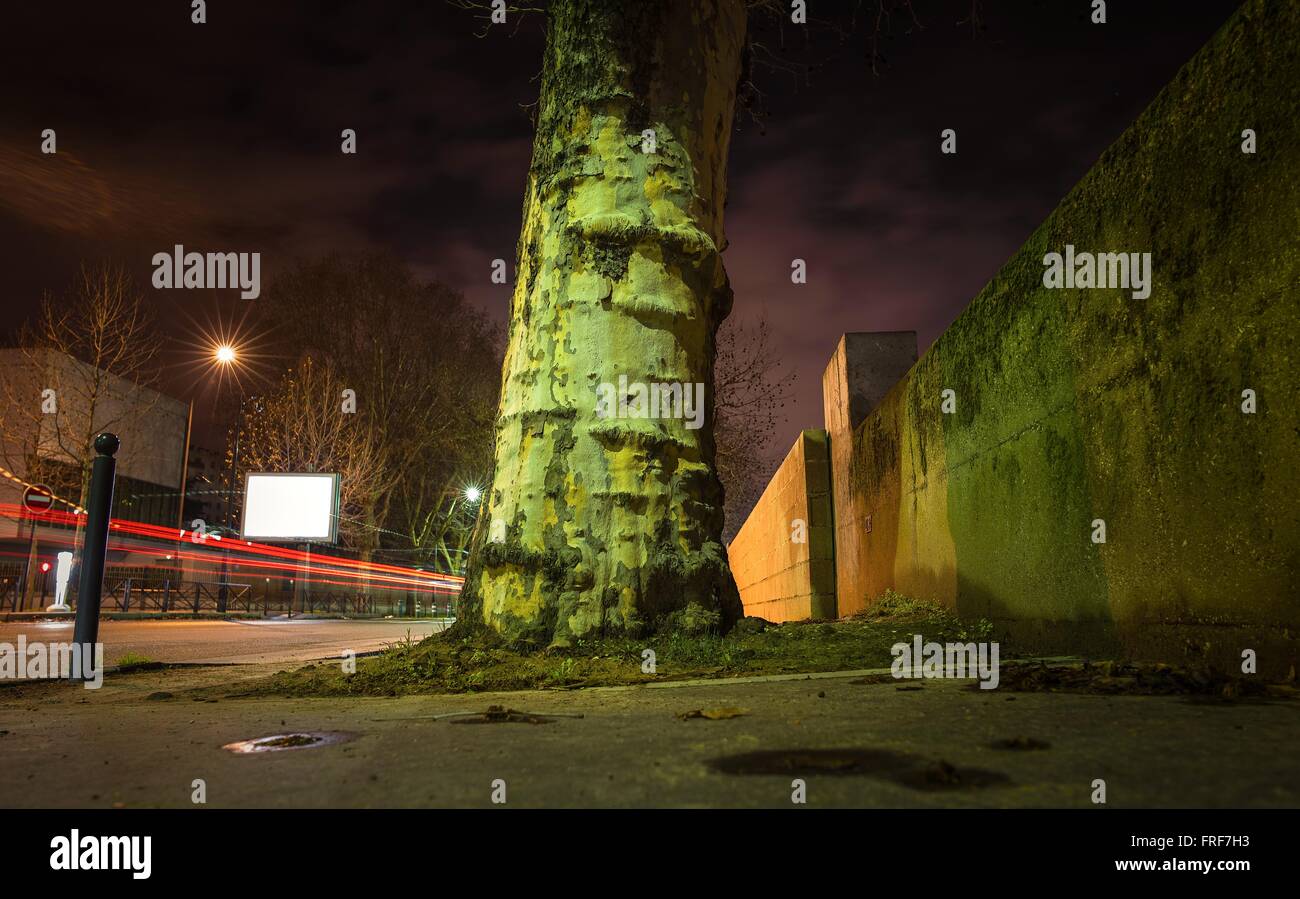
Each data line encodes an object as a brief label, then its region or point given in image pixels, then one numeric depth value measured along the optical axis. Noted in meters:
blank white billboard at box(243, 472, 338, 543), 21.11
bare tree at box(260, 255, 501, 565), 28.58
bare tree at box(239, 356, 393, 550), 25.81
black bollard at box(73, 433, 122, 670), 4.28
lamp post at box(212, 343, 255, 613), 25.76
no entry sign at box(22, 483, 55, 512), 15.49
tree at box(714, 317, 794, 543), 18.84
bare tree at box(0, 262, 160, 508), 19.23
